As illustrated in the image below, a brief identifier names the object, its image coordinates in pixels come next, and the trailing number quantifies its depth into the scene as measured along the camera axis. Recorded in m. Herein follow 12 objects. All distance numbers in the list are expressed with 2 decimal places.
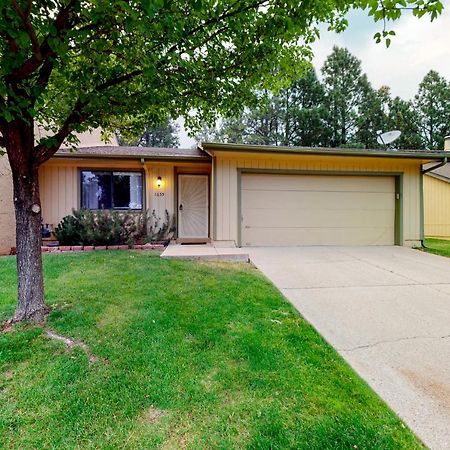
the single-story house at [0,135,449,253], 8.05
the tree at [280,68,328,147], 21.20
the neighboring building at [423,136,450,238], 12.48
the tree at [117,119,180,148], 29.13
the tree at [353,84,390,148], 22.92
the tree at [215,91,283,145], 23.91
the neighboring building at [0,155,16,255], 7.42
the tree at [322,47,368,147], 22.44
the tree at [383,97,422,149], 23.48
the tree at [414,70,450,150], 23.88
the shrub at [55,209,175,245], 7.42
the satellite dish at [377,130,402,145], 10.05
